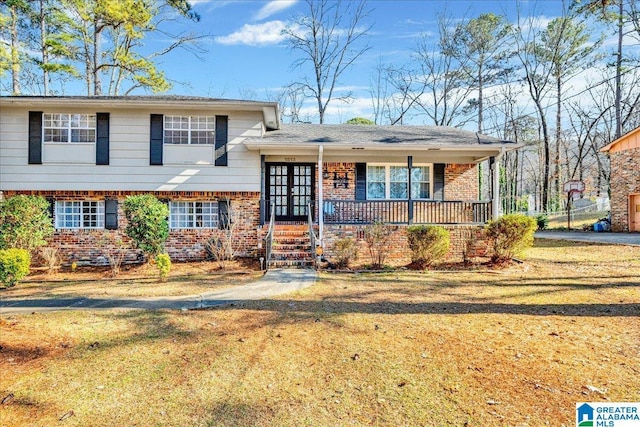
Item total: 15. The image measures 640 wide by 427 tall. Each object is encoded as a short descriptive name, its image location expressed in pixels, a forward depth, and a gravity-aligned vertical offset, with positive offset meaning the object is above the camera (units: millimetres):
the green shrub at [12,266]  7379 -1065
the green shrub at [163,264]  8469 -1181
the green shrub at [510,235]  9297 -538
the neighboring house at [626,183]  17047 +1573
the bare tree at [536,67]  25734 +11017
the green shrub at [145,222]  9406 -177
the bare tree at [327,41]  24609 +12388
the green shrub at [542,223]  20859 -497
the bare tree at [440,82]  27234 +10556
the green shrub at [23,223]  9086 -189
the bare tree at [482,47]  25484 +12515
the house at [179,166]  10875 +1571
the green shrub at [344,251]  9773 -1013
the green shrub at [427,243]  9336 -749
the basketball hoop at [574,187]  19484 +1528
